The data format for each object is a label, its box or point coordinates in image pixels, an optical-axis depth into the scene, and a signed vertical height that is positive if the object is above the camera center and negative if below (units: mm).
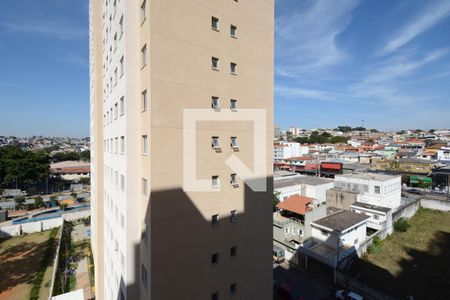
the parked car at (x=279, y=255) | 26672 -12857
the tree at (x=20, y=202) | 51931 -12378
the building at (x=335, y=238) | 23694 -10537
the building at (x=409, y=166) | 57125 -5566
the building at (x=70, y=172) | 77188 -8085
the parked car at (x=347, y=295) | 19567 -13186
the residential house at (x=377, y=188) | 35562 -7021
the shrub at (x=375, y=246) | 26942 -12257
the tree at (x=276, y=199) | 39056 -9266
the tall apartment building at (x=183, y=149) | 7898 +46
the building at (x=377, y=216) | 30375 -9659
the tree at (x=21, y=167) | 60688 -4965
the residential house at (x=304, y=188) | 43578 -8292
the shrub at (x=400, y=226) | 32312 -11502
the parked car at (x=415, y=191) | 47259 -9950
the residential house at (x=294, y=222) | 27359 -10393
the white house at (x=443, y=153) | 70944 -2790
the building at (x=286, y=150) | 97312 -1946
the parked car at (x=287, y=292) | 20059 -13113
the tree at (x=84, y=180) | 73894 -10528
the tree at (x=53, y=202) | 54412 -12880
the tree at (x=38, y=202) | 53562 -12612
